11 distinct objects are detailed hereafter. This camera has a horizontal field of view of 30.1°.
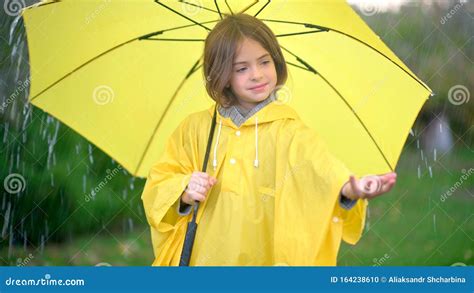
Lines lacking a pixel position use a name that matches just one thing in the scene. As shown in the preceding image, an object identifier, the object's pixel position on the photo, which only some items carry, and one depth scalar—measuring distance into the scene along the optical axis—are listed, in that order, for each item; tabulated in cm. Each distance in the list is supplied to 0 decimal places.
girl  357
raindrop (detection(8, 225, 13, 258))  461
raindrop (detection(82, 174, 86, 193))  459
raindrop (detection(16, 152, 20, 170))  455
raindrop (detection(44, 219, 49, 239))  463
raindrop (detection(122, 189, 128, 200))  469
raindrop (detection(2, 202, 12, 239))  458
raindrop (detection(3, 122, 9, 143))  459
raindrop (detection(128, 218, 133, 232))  469
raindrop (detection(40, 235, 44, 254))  465
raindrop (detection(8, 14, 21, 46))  454
